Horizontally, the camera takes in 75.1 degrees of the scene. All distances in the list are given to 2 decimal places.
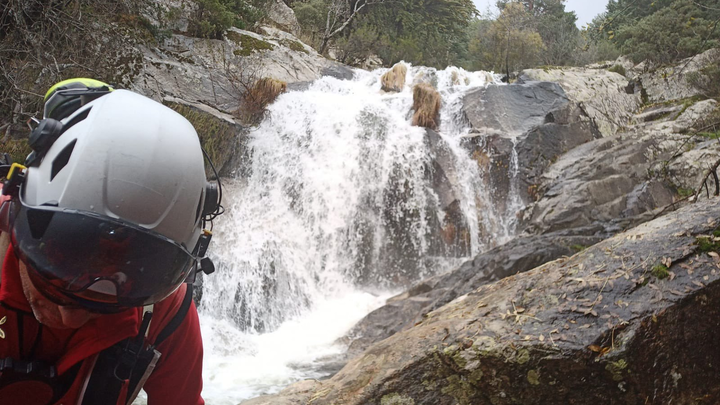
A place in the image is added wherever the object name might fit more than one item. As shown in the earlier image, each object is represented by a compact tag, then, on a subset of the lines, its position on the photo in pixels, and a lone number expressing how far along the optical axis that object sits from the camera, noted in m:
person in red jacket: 1.11
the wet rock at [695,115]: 9.02
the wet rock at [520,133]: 9.30
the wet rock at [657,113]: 10.44
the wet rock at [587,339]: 1.76
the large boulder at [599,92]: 11.39
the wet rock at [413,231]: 8.09
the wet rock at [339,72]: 13.18
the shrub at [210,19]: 10.88
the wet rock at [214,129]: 8.58
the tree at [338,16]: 16.05
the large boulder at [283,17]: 15.46
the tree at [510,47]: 15.98
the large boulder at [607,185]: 7.22
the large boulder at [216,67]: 9.27
